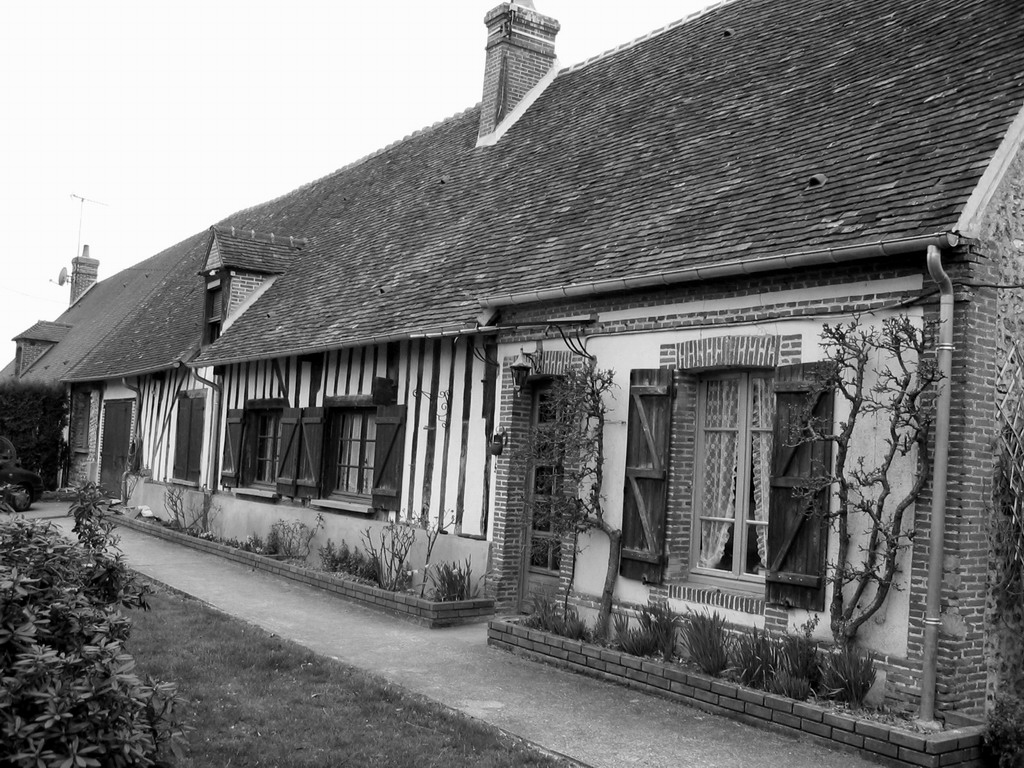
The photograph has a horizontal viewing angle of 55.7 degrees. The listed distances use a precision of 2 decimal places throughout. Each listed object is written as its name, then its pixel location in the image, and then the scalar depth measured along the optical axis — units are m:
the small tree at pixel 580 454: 8.51
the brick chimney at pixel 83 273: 36.28
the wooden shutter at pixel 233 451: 15.75
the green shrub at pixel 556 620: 8.28
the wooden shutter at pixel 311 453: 13.50
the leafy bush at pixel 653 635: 7.59
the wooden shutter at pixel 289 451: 14.05
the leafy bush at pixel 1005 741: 5.71
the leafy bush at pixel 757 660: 6.71
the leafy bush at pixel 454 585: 10.14
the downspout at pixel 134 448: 20.38
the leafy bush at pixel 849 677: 6.28
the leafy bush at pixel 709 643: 7.02
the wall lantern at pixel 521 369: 9.66
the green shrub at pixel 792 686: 6.41
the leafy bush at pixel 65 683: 3.78
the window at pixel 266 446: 15.26
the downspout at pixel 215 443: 16.59
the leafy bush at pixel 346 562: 11.57
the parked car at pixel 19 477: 21.09
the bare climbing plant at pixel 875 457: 6.32
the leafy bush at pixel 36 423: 24.48
